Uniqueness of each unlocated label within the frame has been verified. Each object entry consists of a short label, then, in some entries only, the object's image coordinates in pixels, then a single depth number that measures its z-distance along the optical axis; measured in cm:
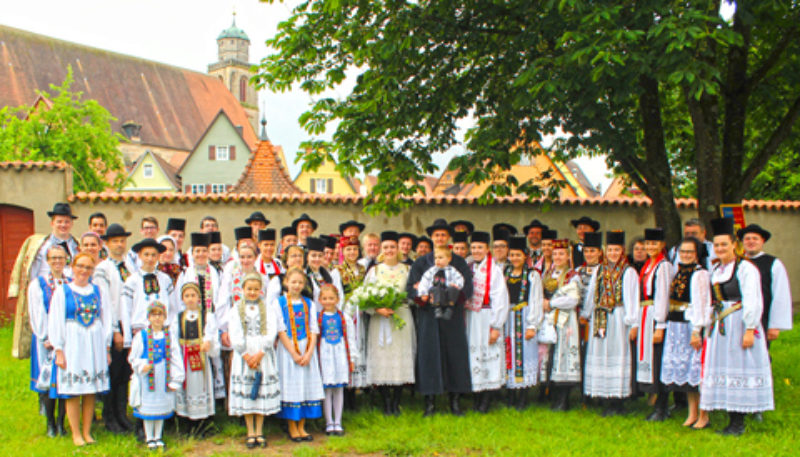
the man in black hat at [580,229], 739
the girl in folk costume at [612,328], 644
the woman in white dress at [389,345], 650
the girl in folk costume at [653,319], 622
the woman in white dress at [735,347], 566
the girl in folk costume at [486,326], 667
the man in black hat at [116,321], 596
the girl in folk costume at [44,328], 565
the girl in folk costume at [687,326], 597
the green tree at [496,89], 676
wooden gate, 1251
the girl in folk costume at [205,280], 626
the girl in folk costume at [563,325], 668
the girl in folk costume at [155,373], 555
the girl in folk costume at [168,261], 654
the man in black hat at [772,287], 579
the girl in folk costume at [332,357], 605
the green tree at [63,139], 2361
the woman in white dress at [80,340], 550
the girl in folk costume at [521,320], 682
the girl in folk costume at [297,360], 585
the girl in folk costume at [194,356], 584
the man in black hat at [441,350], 657
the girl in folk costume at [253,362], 570
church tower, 8788
